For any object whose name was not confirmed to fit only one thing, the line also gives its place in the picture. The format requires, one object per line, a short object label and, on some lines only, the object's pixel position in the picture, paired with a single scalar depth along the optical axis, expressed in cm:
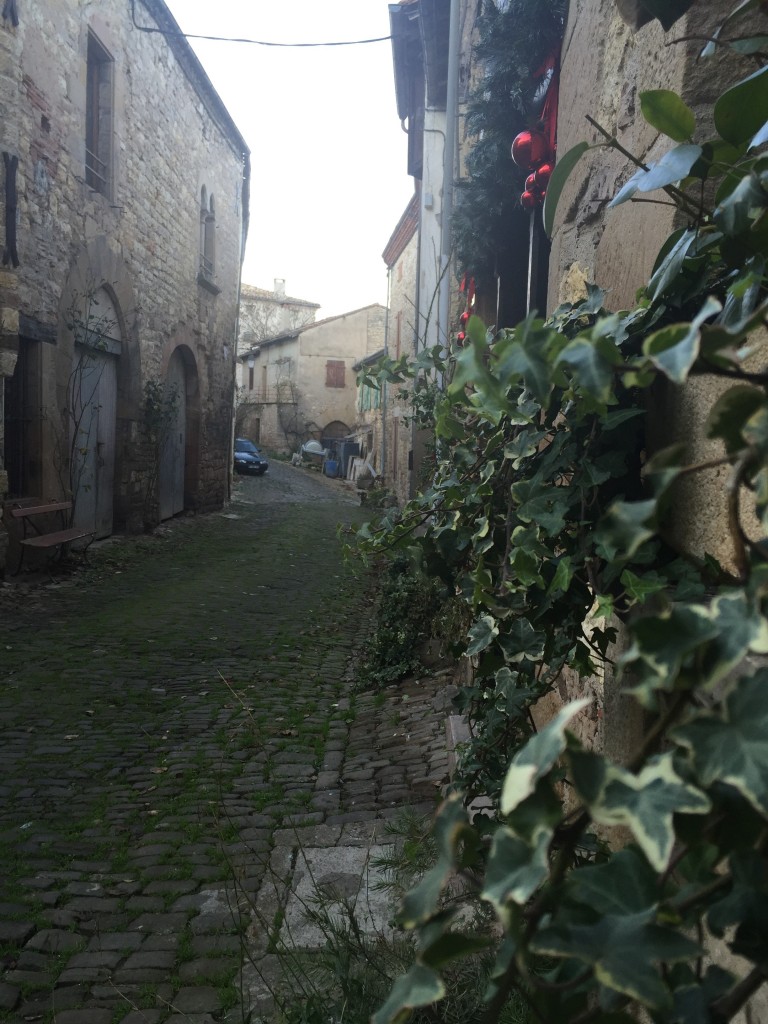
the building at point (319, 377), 3741
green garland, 386
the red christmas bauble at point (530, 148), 387
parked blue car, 2622
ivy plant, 58
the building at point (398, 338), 1803
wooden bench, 786
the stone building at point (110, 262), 802
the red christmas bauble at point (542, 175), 373
